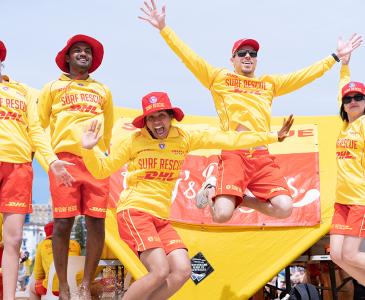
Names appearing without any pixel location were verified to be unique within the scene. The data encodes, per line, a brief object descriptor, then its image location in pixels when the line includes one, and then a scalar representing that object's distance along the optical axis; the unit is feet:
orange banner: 20.58
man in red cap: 16.38
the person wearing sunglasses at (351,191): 15.51
